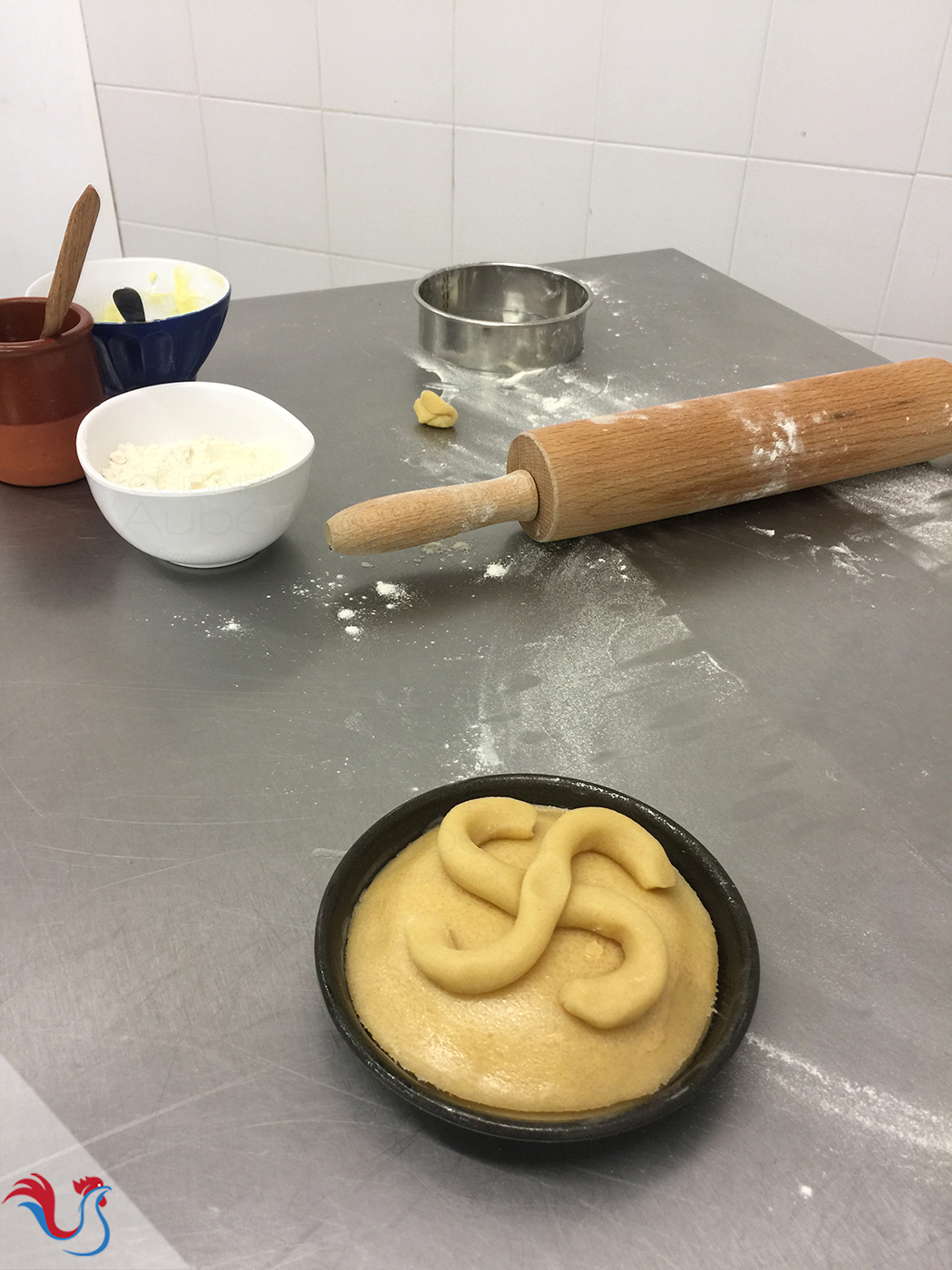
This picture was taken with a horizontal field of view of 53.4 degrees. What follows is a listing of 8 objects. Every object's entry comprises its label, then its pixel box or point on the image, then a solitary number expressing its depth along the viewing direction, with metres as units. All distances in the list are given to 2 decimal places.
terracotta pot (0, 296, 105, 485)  0.86
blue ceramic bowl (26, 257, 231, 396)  0.99
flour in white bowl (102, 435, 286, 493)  0.83
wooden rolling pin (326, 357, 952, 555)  0.86
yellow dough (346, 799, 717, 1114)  0.44
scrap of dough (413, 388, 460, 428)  1.09
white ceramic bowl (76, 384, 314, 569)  0.78
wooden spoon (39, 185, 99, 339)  0.86
